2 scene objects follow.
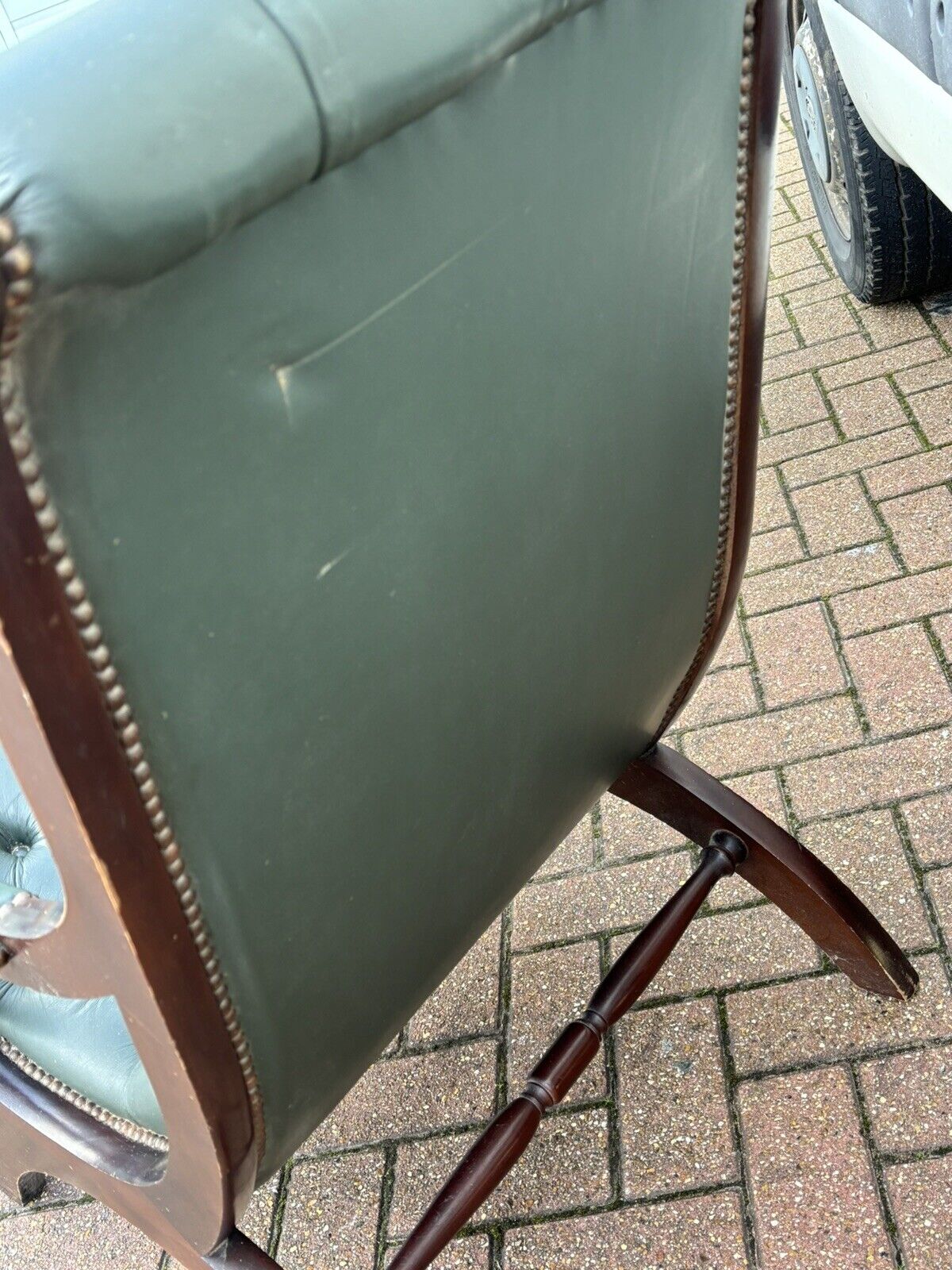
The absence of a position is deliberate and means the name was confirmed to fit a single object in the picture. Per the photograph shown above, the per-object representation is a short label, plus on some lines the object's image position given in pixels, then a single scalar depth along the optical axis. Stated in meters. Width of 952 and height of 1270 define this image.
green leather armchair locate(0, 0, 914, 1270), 0.55
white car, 1.76
